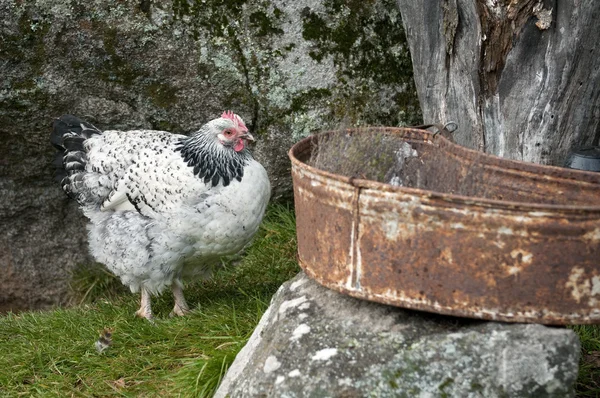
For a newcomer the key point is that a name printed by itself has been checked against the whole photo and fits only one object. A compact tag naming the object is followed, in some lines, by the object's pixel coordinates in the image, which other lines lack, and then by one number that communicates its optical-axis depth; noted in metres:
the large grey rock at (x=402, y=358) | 2.72
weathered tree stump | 3.67
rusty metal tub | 2.68
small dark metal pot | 3.65
